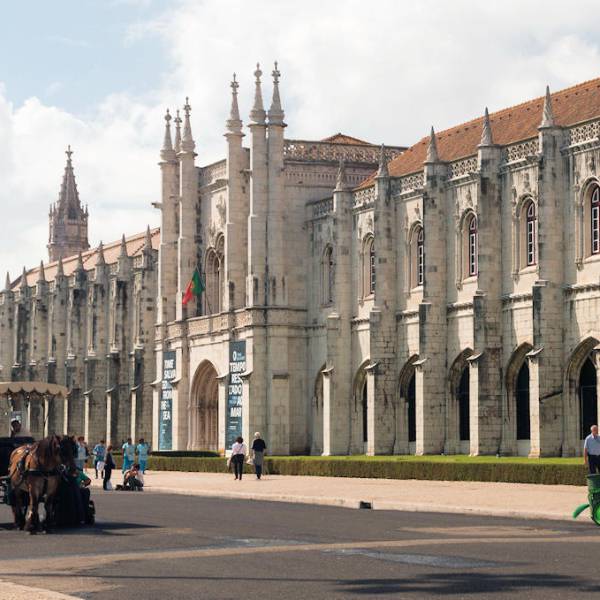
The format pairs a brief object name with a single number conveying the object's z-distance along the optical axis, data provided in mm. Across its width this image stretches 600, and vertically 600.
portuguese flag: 74500
